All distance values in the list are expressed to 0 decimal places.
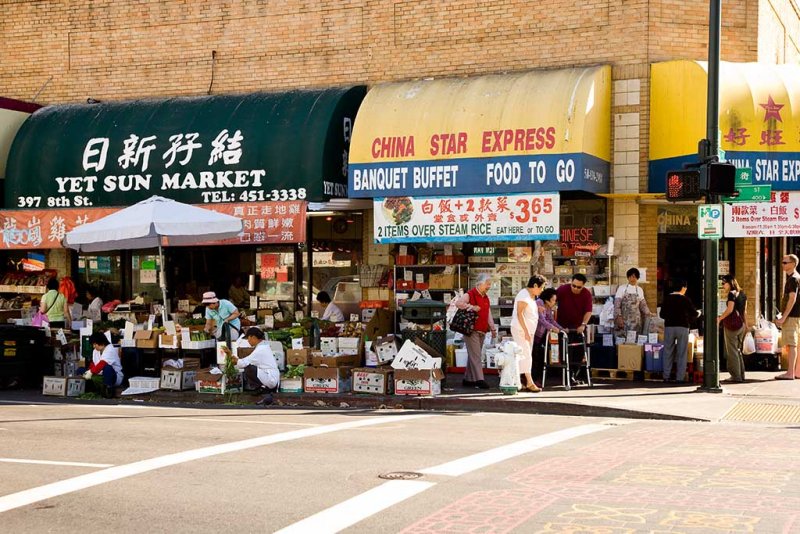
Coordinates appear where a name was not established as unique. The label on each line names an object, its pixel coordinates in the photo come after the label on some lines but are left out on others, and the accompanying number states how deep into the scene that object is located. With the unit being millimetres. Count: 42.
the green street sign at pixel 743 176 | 15367
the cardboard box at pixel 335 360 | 16531
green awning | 19406
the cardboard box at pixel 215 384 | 16422
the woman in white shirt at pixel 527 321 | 15609
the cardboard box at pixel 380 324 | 18422
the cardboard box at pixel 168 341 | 17719
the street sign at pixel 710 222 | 15039
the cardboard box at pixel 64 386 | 17266
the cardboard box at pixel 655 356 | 17156
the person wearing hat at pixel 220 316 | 17859
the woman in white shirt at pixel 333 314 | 19109
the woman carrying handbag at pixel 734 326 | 16922
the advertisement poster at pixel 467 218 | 17344
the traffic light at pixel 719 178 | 15008
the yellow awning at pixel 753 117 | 17141
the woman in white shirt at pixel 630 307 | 17500
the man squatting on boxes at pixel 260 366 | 16062
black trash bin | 18203
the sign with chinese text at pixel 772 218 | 17188
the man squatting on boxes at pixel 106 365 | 17266
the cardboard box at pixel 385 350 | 17219
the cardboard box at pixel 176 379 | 16998
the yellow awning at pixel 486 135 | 17281
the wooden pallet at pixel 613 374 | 17328
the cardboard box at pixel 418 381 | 15414
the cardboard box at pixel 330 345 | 17516
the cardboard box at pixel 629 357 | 17172
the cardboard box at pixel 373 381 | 15820
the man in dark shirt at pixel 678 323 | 16438
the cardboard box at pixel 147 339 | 17906
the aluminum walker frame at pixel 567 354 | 15930
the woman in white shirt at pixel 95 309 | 21328
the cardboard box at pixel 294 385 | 16328
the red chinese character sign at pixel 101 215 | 19062
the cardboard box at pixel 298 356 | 16828
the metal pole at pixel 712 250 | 14961
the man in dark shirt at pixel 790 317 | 17031
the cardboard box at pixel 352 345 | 17406
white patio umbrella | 17480
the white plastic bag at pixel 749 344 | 18094
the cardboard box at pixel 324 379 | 16125
